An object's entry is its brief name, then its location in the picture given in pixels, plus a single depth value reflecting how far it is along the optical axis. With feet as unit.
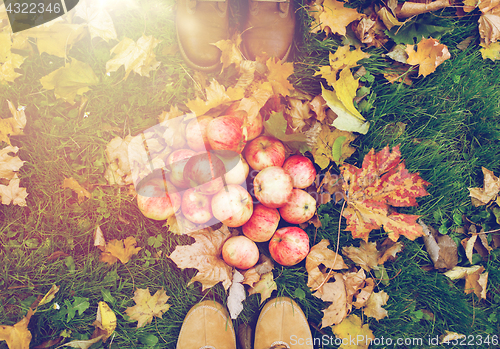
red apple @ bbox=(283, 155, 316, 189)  2.35
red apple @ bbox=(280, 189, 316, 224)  2.34
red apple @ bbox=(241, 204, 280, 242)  2.33
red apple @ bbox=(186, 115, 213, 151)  2.29
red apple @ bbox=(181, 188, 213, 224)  2.25
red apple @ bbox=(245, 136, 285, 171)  2.31
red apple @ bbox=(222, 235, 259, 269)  2.33
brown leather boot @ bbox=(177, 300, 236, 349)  2.53
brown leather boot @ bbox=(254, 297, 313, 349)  2.58
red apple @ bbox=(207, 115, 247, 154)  2.21
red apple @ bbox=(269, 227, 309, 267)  2.34
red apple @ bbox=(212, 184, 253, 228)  2.22
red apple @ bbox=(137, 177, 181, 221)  2.26
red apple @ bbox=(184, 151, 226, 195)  2.16
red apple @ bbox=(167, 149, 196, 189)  2.25
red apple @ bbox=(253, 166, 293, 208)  2.22
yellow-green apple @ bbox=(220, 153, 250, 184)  2.23
